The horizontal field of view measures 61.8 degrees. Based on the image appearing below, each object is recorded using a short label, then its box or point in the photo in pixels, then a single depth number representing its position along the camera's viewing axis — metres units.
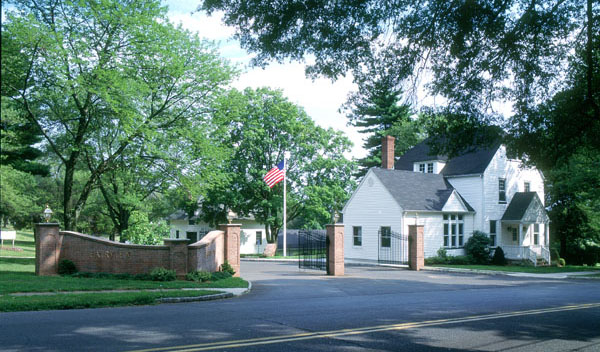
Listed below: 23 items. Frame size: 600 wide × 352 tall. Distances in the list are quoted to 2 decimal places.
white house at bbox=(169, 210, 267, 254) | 50.31
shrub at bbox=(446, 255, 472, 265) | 32.23
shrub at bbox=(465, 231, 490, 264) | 33.31
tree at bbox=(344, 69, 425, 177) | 56.22
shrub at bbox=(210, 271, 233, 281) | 18.50
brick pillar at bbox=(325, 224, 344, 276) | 23.30
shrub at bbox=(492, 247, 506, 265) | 33.16
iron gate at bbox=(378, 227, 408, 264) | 31.77
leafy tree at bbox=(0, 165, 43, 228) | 31.35
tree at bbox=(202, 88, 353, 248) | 42.84
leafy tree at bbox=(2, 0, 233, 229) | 21.41
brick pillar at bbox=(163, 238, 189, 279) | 18.20
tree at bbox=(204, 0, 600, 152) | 11.32
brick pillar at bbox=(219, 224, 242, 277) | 20.77
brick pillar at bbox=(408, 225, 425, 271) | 27.62
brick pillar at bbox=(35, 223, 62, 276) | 18.66
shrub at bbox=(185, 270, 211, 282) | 17.88
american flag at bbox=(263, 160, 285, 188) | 33.56
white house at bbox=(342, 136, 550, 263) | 33.09
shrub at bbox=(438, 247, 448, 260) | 32.09
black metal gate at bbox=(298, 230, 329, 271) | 26.39
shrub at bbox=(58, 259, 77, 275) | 18.64
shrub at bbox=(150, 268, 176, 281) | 17.63
